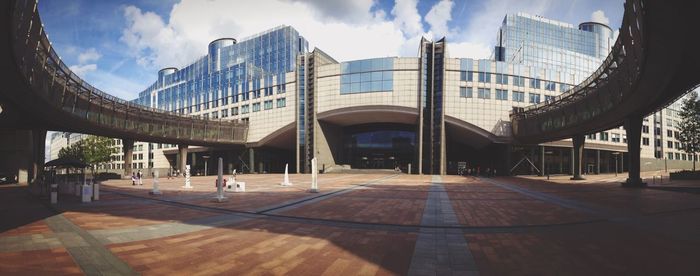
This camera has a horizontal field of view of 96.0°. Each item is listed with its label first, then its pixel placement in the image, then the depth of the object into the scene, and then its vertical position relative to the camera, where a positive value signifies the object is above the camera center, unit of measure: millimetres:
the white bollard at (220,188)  15125 -1863
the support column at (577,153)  38250 -72
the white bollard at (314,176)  19672 -1623
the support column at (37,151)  33844 -313
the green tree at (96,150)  62594 -274
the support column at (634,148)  25688 +409
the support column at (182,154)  54069 -825
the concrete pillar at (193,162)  76100 -3095
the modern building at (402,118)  52250 +6089
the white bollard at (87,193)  15453 -2200
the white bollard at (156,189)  18797 -2384
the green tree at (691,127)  40438 +3517
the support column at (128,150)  46875 -178
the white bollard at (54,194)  15178 -2243
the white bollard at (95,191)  16433 -2268
